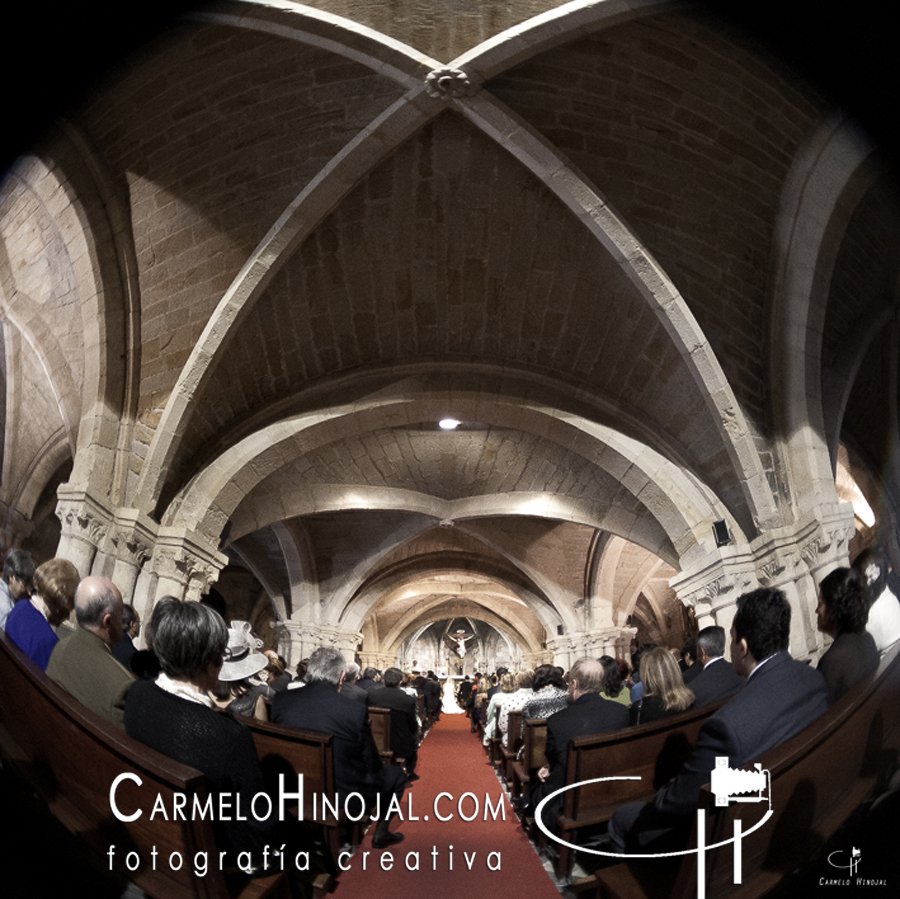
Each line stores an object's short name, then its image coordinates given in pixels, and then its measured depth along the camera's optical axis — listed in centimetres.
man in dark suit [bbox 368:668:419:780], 517
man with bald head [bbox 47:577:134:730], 146
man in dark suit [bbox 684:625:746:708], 222
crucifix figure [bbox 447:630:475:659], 2495
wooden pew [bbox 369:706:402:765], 429
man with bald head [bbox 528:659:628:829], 235
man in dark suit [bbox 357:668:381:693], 578
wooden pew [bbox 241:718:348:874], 169
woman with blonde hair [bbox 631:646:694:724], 216
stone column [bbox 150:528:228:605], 385
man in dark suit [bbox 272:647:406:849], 275
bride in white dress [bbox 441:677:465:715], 2031
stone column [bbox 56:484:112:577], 210
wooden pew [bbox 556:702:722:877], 168
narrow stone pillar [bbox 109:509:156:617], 324
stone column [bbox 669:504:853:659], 212
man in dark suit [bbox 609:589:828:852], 135
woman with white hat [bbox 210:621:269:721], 274
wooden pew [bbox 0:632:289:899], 122
